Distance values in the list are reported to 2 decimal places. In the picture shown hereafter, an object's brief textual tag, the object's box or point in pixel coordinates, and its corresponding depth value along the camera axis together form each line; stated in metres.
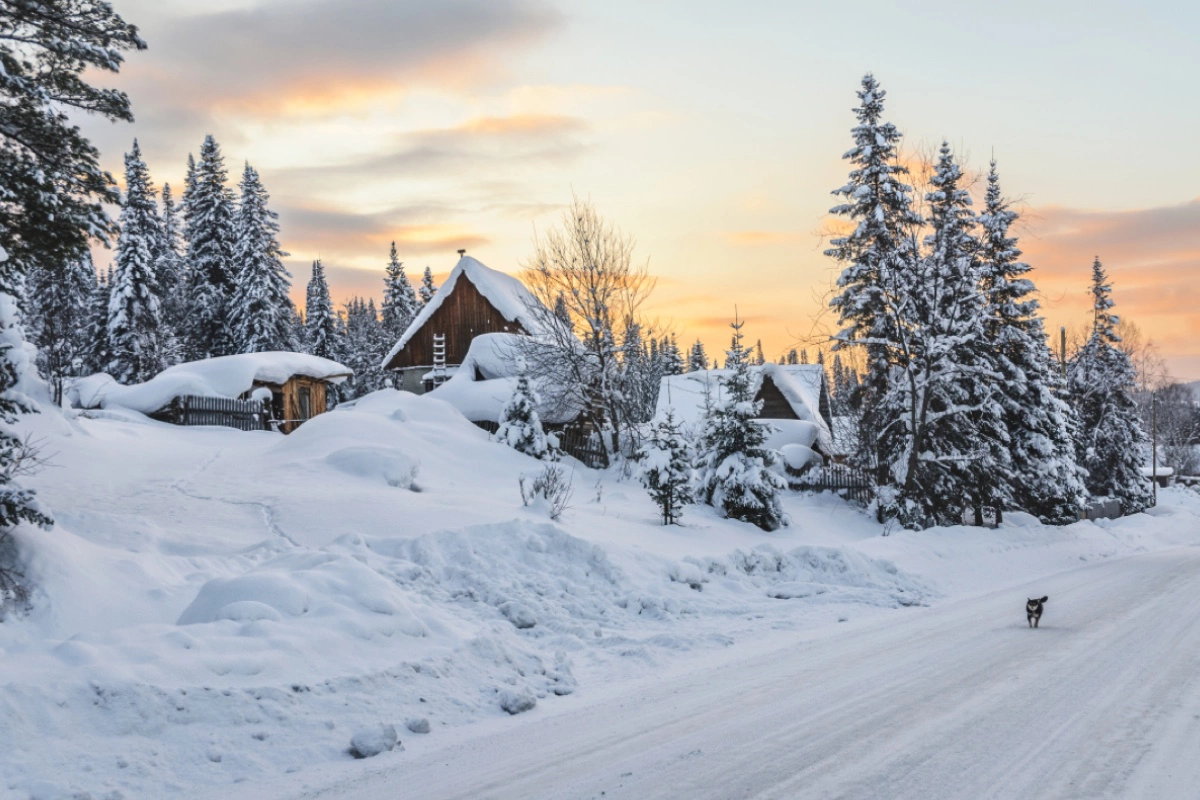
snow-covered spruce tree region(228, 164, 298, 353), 50.09
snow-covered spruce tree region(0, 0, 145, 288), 9.20
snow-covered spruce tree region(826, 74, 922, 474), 26.42
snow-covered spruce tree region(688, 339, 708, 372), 108.76
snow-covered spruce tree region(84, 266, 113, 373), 47.53
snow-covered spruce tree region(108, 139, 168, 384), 46.00
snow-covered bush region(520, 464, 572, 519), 14.88
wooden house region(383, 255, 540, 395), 42.28
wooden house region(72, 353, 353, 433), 30.95
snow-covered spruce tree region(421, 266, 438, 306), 78.89
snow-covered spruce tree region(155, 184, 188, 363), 54.59
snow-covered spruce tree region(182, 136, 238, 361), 50.88
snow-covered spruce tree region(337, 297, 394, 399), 69.56
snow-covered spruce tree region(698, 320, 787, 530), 20.45
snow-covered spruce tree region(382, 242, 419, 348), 73.69
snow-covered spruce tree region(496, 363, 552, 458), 27.89
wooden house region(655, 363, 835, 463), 36.23
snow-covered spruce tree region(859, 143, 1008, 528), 22.14
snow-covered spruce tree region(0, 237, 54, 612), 7.52
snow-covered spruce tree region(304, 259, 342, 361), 61.59
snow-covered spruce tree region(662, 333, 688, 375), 80.25
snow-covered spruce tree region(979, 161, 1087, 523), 28.50
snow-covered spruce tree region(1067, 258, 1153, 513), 41.72
